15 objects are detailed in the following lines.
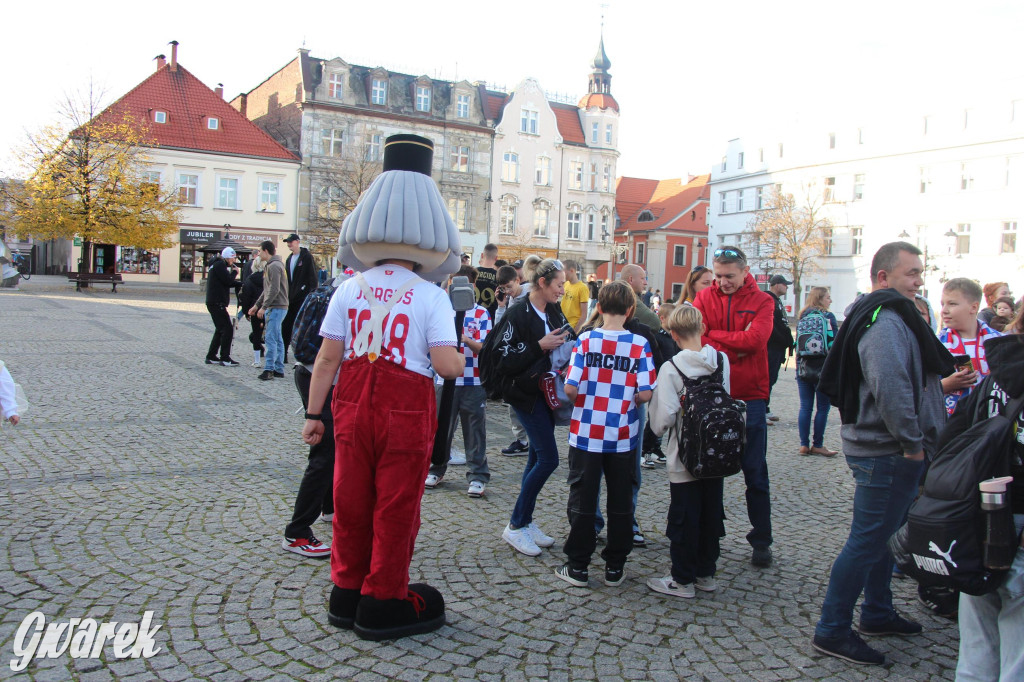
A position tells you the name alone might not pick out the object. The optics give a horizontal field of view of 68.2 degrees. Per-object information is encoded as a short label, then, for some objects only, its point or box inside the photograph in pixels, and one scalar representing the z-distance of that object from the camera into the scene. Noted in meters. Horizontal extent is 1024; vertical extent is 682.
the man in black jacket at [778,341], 7.18
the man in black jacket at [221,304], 12.16
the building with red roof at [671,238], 65.00
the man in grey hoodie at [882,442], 3.36
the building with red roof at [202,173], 42.12
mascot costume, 3.42
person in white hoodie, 4.14
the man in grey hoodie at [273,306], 10.98
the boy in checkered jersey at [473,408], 6.00
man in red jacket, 4.69
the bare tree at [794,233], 44.31
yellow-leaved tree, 30.97
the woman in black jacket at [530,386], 4.68
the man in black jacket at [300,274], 10.21
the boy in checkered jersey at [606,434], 4.18
